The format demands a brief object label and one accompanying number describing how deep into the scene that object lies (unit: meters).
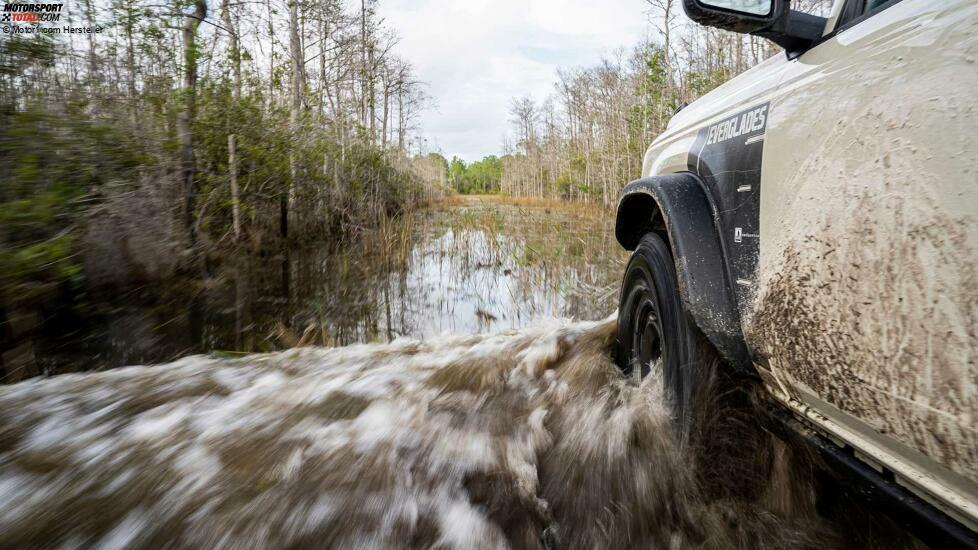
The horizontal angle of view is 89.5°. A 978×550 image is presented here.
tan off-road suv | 0.82
